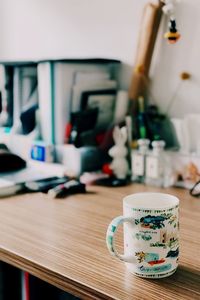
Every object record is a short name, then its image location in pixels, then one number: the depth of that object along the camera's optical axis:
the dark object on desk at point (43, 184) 1.24
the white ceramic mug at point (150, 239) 0.69
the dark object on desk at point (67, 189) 1.19
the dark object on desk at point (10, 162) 1.45
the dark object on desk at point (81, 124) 1.45
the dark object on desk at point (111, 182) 1.31
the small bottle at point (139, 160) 1.34
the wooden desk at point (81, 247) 0.67
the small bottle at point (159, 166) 1.29
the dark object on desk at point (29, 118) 1.65
